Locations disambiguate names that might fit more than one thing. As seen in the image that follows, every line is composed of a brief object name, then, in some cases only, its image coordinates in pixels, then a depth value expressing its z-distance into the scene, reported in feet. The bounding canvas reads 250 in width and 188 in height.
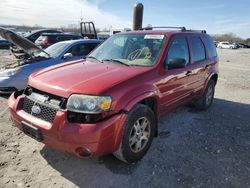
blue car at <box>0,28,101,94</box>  14.61
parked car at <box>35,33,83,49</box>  29.43
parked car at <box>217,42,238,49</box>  117.77
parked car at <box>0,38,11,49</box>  53.08
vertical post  24.25
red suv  6.80
